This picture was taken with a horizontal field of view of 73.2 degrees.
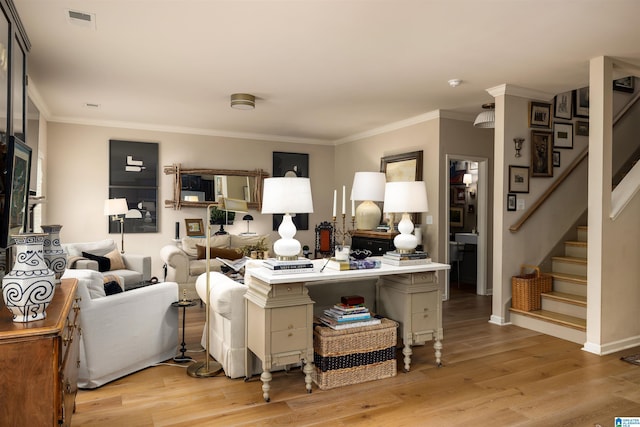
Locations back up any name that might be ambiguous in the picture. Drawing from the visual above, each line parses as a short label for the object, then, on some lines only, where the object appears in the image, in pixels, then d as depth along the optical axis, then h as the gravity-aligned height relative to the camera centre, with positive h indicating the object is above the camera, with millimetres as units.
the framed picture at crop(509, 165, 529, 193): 4754 +390
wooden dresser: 1443 -555
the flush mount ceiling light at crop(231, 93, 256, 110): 4914 +1279
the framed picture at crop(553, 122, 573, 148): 5141 +959
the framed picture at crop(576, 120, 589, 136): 5383 +1083
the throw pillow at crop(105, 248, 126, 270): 5406 -619
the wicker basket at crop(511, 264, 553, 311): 4551 -807
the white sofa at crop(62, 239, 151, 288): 5129 -605
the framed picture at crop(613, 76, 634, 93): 5323 +1622
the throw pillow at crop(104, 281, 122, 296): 3197 -578
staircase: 4145 -914
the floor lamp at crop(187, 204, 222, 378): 3168 -1182
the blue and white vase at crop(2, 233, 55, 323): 1556 -268
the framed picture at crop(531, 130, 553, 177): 4918 +696
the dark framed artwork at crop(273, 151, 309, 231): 7711 +807
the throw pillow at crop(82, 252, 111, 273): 5066 -590
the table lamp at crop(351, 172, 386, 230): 3932 +245
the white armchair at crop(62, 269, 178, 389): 2908 -860
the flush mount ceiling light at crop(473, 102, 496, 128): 5016 +1098
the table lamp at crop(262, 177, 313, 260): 2918 +70
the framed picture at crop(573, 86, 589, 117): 5336 +1391
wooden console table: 2789 -698
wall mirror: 6879 +441
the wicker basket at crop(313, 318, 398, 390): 2975 -1007
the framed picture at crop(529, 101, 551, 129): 4879 +1143
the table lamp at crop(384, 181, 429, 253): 3389 +87
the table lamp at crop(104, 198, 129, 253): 5871 +58
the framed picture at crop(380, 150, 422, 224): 6047 +681
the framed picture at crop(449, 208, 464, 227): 7730 -65
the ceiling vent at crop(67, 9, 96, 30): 2943 +1344
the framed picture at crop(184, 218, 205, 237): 6888 -245
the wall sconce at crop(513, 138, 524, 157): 4789 +777
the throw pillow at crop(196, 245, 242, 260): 5996 -579
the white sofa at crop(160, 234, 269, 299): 5566 -689
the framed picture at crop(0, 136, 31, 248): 2148 +121
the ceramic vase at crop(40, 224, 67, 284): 2371 -232
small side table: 3348 -1124
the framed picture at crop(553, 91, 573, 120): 5156 +1317
